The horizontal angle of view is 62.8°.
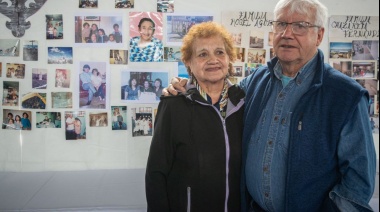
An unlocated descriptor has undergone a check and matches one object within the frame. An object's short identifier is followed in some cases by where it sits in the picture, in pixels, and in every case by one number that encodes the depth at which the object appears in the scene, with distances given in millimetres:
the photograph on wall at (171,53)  1624
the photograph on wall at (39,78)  1567
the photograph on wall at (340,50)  1722
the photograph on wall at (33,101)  1579
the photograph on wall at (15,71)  1560
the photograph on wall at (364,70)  1744
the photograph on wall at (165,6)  1586
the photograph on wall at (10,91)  1570
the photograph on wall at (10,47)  1544
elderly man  887
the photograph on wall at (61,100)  1591
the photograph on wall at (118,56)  1586
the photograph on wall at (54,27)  1545
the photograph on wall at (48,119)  1593
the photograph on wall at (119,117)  1630
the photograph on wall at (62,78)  1576
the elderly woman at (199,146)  1080
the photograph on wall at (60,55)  1560
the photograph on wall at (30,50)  1548
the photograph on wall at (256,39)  1672
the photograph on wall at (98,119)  1619
